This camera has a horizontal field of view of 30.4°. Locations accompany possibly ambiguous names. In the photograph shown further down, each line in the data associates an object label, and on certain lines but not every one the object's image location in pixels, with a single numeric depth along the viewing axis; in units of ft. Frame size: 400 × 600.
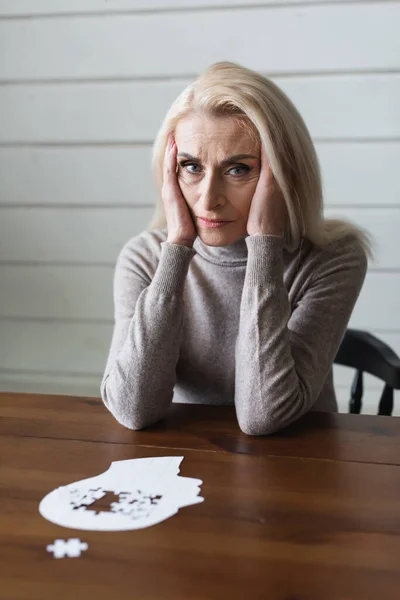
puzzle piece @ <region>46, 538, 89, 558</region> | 2.98
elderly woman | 4.54
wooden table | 2.78
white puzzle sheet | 3.26
